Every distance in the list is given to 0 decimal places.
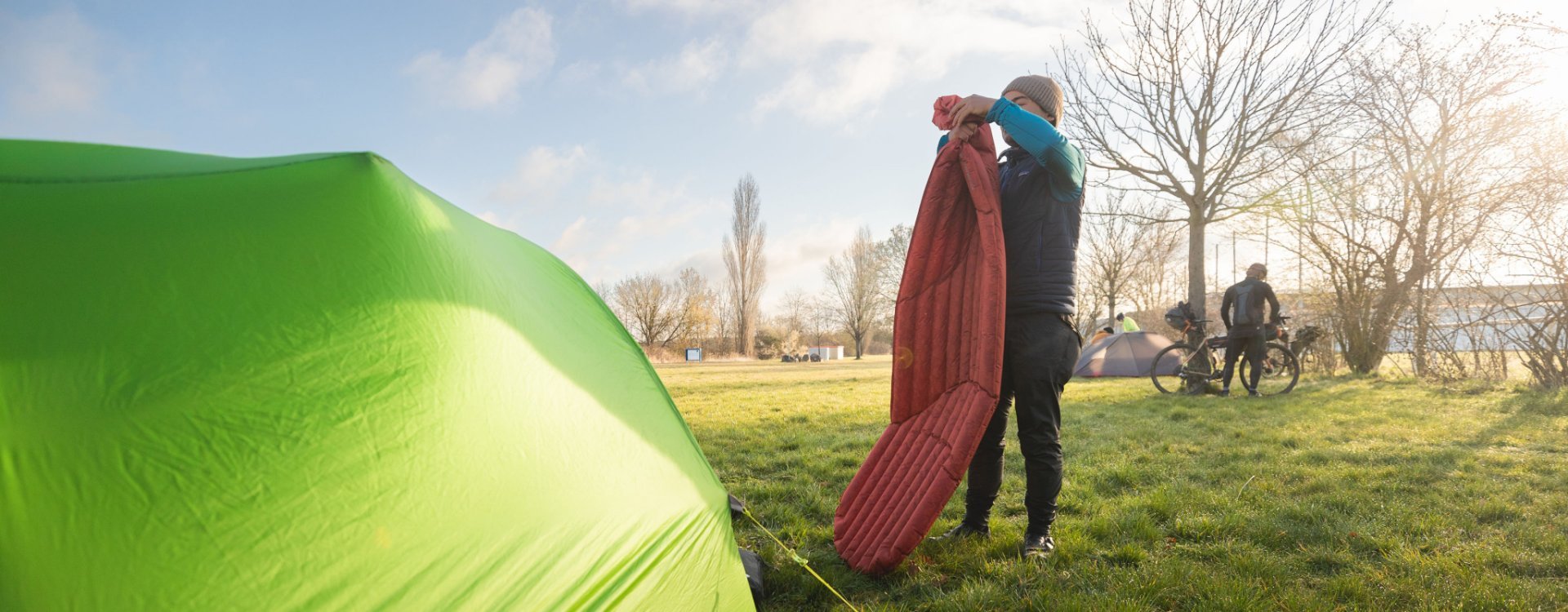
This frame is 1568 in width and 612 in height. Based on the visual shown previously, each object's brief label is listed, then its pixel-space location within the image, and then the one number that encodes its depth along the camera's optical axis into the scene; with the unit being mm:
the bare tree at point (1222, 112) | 9891
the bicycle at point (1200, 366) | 9031
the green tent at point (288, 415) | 1200
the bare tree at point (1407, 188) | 10016
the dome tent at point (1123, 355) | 13188
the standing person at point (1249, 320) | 8312
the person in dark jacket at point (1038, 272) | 2432
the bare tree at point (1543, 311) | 7859
